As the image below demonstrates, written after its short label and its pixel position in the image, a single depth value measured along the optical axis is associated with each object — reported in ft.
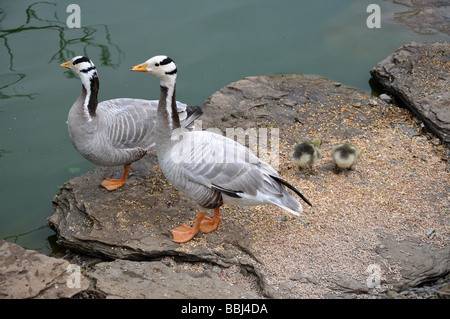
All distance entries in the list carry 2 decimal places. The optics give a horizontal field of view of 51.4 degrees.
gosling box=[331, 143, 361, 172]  15.65
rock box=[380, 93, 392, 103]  21.18
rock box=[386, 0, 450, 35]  25.84
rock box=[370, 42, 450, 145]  18.71
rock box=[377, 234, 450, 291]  12.66
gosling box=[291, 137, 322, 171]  15.80
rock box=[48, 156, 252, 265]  13.76
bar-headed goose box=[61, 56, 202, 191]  15.02
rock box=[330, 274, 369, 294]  12.32
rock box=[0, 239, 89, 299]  11.48
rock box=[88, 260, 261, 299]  11.93
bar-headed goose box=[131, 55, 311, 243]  13.41
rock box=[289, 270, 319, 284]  12.52
